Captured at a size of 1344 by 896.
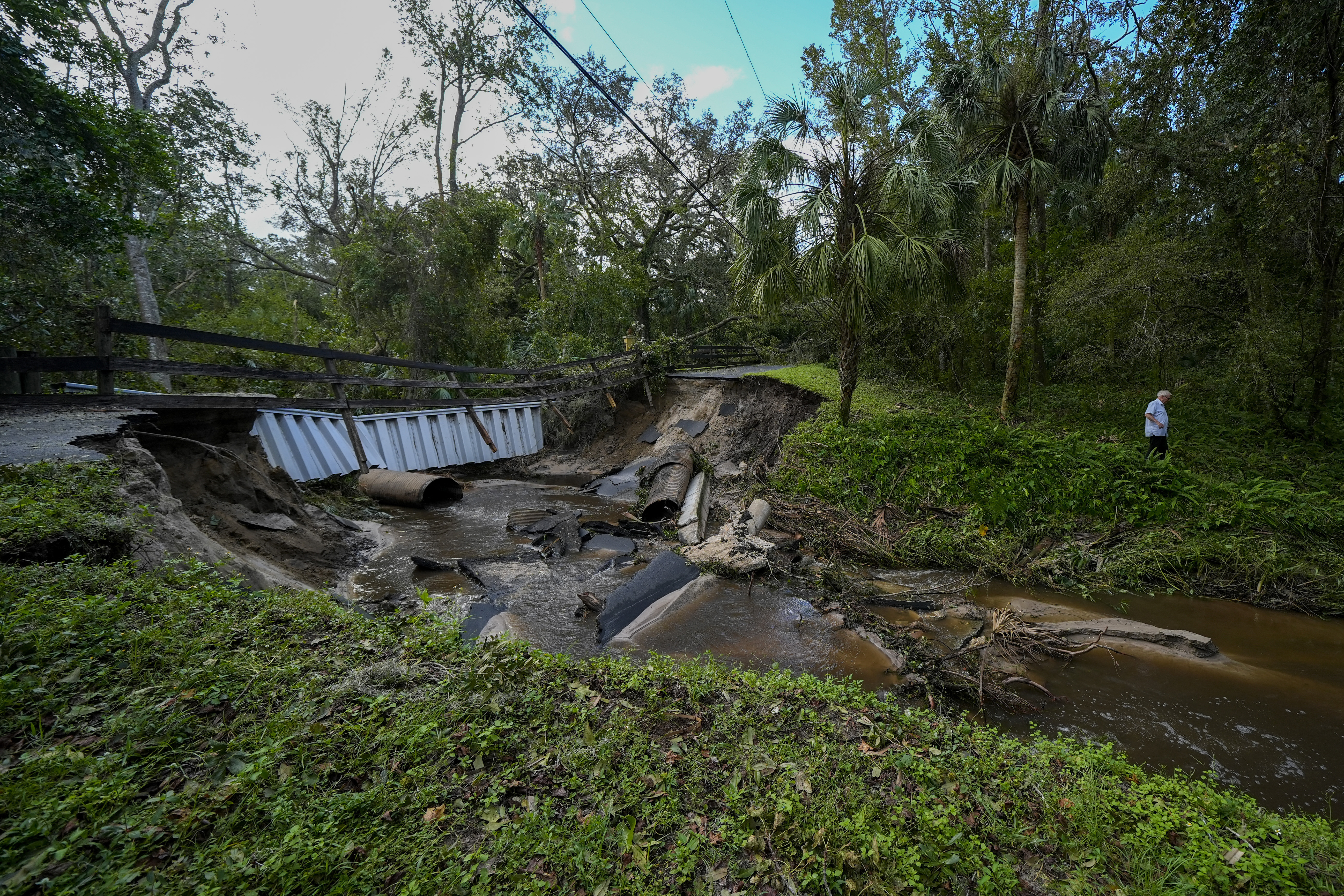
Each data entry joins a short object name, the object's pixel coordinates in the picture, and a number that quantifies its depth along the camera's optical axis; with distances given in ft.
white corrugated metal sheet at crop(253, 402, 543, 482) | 28.96
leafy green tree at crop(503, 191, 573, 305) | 67.21
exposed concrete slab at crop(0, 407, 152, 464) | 14.35
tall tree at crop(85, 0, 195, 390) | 43.62
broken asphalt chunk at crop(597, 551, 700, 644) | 17.72
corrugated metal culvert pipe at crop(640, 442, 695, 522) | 30.04
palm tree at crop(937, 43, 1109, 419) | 31.86
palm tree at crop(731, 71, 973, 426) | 29.19
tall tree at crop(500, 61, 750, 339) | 72.69
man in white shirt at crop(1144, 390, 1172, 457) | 27.55
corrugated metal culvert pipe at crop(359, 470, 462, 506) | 32.04
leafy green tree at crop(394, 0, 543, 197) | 67.36
